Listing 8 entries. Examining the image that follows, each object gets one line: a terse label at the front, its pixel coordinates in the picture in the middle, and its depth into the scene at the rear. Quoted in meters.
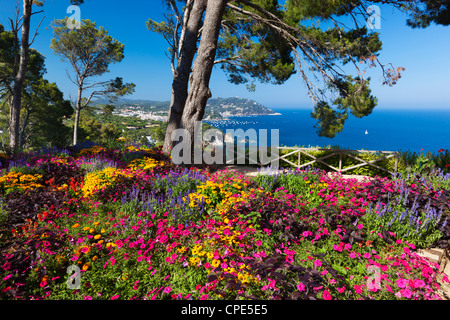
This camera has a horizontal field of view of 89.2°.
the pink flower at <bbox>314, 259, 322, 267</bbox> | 2.36
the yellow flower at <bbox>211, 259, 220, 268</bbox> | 2.43
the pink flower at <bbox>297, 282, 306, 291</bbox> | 1.95
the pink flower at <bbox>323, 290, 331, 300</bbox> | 1.85
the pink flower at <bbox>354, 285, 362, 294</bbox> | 2.00
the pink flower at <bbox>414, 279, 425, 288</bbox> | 2.08
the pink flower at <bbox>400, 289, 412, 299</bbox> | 1.93
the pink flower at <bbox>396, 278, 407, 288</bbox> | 2.03
